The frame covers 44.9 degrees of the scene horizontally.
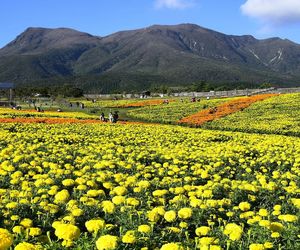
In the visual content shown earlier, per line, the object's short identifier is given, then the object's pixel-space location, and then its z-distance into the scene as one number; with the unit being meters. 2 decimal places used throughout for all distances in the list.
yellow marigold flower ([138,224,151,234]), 4.82
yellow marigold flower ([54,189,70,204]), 6.19
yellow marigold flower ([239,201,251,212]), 6.28
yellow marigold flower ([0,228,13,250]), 3.51
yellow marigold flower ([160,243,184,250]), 4.03
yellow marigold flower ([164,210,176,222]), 5.40
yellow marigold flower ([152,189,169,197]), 6.66
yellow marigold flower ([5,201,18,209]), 5.71
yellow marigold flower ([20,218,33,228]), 5.02
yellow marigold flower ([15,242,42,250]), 3.68
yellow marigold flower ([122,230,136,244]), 4.30
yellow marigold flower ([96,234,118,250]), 3.95
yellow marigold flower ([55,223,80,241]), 4.14
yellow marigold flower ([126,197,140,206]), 6.04
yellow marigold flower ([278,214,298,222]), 5.38
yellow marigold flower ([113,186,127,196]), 6.65
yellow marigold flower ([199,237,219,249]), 4.56
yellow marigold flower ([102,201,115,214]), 5.73
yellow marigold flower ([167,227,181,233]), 5.26
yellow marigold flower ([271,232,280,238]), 4.82
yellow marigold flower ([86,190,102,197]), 6.61
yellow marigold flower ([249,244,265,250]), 4.29
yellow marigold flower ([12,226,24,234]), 4.70
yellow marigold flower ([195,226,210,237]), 4.97
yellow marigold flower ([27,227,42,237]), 4.65
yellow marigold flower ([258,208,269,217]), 5.69
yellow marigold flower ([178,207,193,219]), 5.59
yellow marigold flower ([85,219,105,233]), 4.62
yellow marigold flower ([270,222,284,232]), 5.08
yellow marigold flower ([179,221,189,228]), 5.36
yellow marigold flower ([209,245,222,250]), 4.17
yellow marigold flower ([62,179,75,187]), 7.33
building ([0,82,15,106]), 51.15
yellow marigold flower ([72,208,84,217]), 5.50
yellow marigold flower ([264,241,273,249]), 4.47
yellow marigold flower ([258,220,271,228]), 5.11
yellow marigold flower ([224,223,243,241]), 4.67
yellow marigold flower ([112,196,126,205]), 5.99
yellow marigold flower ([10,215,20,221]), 5.25
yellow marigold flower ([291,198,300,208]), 6.46
